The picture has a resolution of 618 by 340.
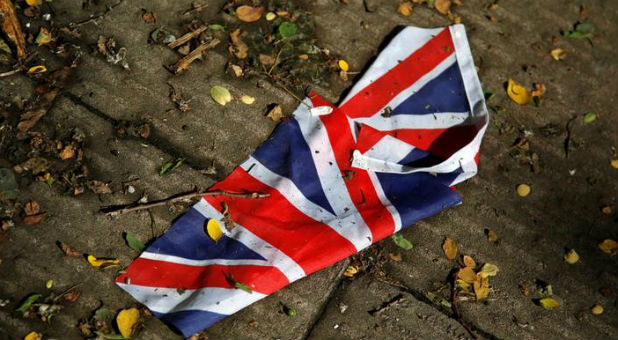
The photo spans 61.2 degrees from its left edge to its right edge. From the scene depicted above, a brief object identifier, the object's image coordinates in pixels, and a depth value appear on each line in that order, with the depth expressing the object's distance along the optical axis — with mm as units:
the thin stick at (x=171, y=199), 2510
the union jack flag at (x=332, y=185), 2373
